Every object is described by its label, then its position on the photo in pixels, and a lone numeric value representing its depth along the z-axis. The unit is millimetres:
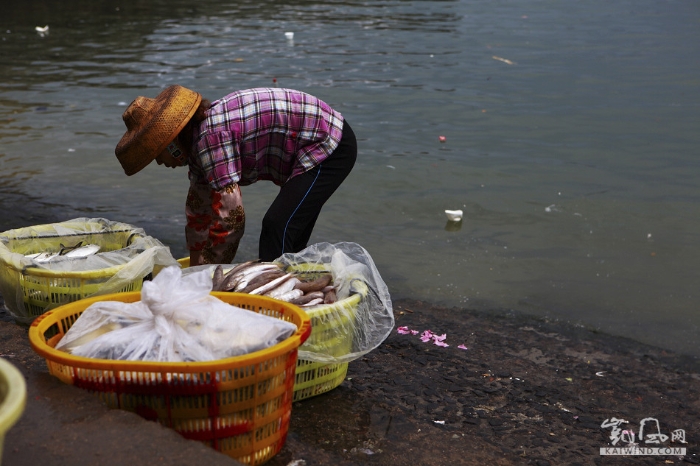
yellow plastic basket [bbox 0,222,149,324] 3910
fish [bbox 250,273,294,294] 3680
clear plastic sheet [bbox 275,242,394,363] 3430
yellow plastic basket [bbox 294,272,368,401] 3414
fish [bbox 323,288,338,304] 3687
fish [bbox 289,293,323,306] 3600
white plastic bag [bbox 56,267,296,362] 2711
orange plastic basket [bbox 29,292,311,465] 2605
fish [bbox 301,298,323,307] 3619
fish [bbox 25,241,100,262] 4230
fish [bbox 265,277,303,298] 3697
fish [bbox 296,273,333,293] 3762
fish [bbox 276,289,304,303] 3645
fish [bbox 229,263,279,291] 3703
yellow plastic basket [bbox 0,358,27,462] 1644
